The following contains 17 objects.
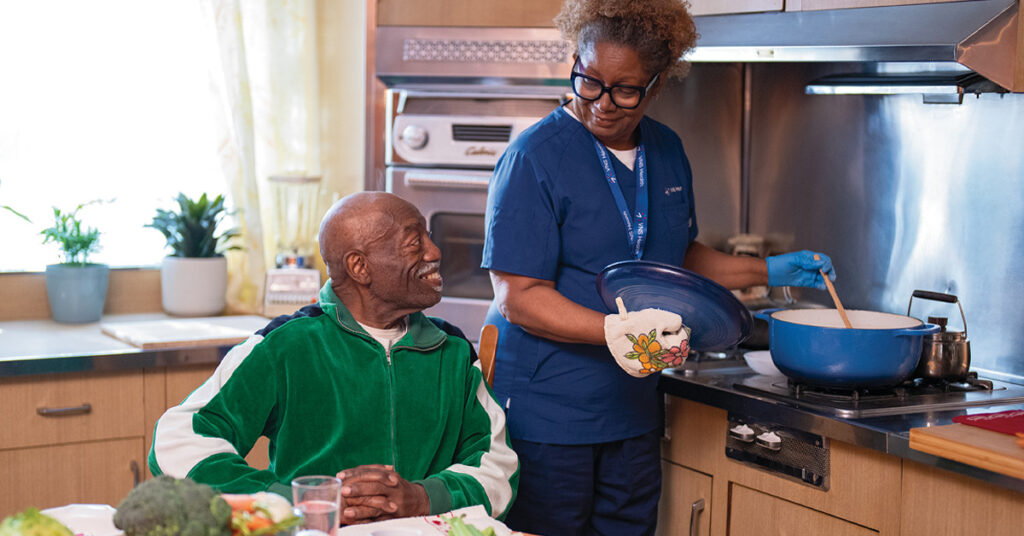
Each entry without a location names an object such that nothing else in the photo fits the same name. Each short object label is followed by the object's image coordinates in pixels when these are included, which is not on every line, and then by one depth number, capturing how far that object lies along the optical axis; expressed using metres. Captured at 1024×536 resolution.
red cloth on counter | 1.66
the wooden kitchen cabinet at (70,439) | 2.29
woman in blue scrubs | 1.87
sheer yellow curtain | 3.00
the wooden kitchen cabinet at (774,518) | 1.88
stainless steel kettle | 2.06
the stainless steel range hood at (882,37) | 1.91
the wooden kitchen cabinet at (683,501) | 2.18
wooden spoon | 1.98
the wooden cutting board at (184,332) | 2.47
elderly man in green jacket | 1.53
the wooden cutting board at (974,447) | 1.53
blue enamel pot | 1.89
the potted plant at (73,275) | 2.82
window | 2.91
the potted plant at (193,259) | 2.94
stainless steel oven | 2.70
